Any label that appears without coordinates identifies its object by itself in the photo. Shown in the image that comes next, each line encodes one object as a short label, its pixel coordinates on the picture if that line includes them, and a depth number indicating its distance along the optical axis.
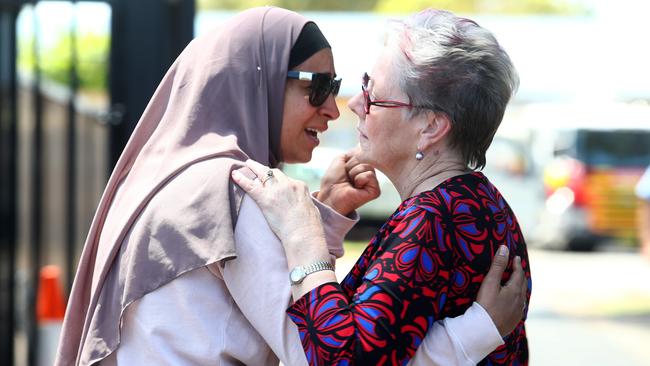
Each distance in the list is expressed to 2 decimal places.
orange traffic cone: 11.67
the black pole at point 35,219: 11.40
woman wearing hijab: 4.34
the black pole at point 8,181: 9.53
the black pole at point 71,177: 11.09
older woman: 4.13
